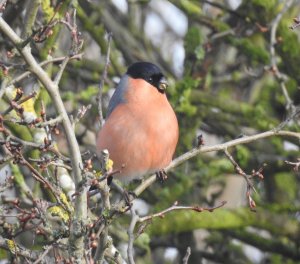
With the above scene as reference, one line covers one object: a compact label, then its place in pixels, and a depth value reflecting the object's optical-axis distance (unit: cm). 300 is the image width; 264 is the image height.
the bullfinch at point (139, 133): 1007
